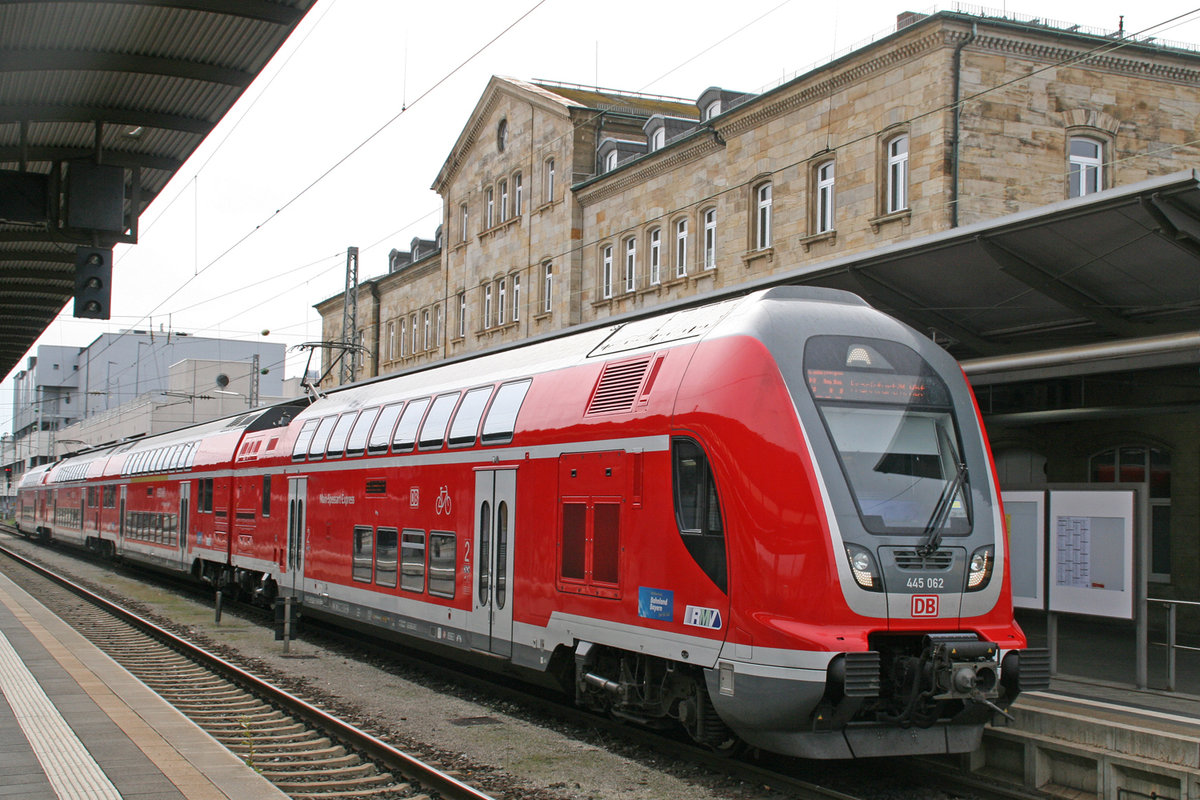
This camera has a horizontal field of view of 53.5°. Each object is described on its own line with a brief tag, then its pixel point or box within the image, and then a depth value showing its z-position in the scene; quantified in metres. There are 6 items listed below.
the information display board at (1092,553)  10.42
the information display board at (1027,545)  11.13
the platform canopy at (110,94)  9.78
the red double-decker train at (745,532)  8.02
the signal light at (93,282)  13.27
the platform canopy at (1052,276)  9.88
